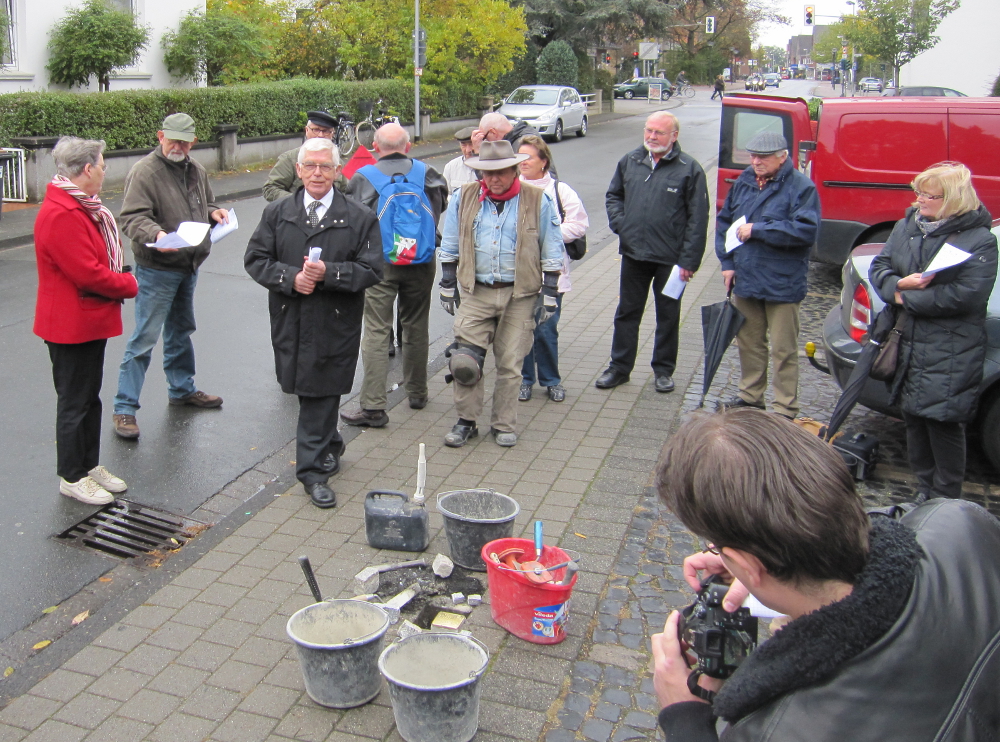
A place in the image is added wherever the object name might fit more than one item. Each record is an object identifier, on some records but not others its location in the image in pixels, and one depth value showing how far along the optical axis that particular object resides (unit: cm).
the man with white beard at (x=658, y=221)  677
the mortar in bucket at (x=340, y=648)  340
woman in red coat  479
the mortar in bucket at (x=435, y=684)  318
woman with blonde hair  479
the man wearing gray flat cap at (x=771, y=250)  609
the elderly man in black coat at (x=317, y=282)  507
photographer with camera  139
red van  932
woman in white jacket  677
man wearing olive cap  592
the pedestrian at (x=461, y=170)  748
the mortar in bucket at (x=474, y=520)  440
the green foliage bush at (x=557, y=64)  3978
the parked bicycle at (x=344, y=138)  863
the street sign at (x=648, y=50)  6806
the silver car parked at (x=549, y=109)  2892
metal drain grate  476
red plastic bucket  382
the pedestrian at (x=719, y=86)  5964
